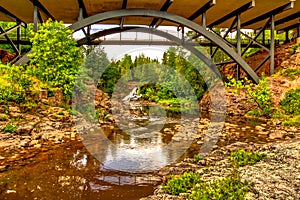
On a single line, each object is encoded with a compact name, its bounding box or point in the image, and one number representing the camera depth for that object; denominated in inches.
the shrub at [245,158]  236.5
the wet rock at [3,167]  261.3
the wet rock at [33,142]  355.5
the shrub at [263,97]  620.0
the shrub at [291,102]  589.9
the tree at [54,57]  538.3
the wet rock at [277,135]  423.8
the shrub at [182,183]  200.8
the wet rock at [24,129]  383.7
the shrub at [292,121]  517.3
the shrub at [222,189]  170.1
